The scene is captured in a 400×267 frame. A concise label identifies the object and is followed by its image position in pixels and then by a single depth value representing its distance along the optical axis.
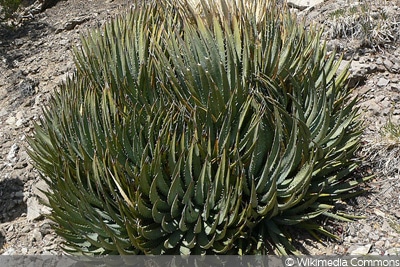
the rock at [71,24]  7.18
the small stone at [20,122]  5.48
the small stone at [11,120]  5.57
